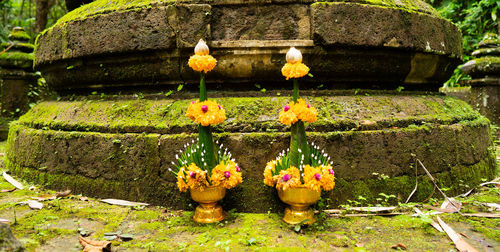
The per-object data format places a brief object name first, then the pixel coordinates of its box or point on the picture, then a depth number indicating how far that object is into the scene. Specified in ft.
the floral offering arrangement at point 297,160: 6.38
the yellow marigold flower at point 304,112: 6.51
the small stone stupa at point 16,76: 17.87
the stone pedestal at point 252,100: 7.72
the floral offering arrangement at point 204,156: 6.52
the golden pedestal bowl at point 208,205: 6.64
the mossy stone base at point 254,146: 7.57
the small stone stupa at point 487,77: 16.40
